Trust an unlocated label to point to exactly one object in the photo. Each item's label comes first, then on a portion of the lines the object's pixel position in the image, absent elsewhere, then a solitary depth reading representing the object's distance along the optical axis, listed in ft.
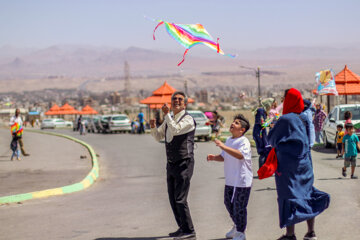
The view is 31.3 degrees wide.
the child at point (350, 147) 42.37
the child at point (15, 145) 69.31
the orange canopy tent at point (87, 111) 234.93
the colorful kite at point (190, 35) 30.03
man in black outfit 23.81
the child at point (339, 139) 52.70
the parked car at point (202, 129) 98.93
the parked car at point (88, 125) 171.07
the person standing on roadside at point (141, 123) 133.26
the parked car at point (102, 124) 157.62
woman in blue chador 21.45
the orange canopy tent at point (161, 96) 140.15
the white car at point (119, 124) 151.02
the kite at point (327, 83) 86.33
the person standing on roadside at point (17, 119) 70.03
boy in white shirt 22.68
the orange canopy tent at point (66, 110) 262.06
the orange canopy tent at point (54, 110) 274.16
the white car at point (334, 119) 67.36
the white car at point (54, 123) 237.66
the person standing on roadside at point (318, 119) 76.02
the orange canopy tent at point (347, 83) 92.94
